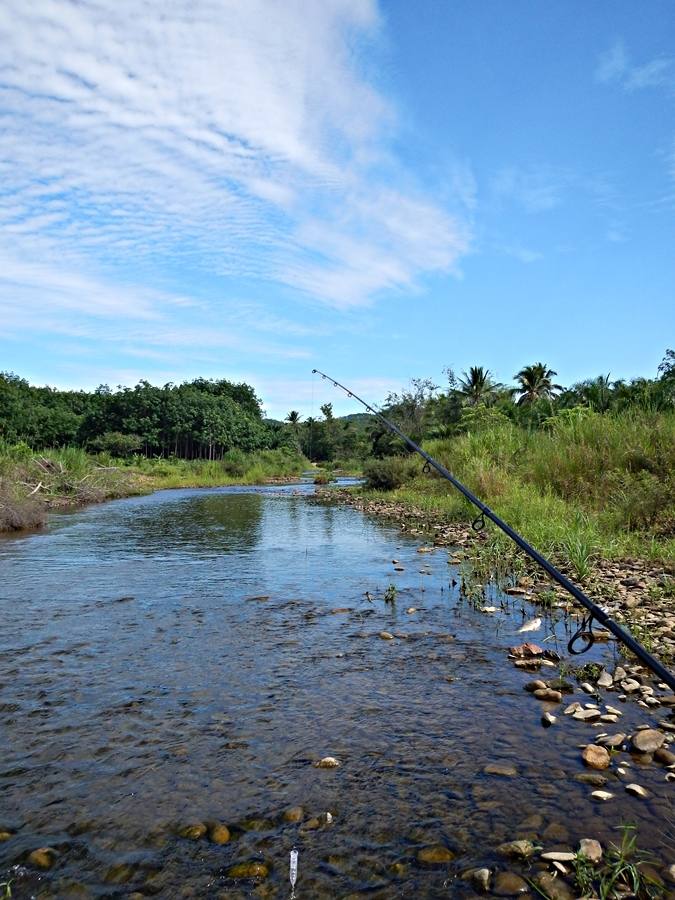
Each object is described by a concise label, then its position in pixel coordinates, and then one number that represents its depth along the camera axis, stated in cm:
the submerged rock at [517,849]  295
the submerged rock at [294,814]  328
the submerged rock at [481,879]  276
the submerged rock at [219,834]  309
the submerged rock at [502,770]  369
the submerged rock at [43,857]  292
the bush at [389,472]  2666
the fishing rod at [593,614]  286
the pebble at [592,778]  353
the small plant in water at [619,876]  264
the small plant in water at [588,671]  514
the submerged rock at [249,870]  284
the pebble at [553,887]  266
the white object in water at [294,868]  283
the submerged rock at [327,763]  382
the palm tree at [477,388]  4638
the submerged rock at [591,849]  289
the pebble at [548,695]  474
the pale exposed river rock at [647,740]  383
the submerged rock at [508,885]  271
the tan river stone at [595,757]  371
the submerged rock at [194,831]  313
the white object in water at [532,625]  663
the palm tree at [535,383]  5872
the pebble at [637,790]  338
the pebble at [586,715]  434
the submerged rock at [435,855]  295
